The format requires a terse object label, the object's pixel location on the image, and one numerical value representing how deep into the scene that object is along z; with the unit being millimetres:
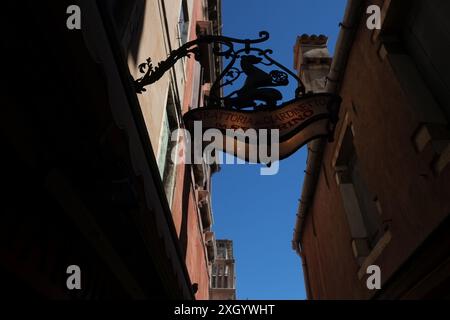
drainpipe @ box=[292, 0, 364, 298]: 6675
